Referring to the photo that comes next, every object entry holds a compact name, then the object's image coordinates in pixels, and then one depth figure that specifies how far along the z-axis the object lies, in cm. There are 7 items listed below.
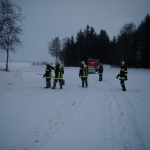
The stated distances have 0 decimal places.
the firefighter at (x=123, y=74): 1084
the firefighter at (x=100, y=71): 1749
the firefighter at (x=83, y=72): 1244
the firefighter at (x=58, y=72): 1127
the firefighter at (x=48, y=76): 1165
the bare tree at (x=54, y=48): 5675
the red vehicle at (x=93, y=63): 3398
